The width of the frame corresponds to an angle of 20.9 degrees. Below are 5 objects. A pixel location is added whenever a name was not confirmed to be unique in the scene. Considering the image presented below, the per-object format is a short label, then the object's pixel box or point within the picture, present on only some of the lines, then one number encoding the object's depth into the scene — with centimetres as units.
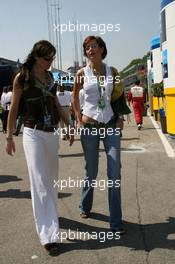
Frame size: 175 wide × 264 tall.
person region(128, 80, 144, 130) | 1689
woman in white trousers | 466
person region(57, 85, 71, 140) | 1273
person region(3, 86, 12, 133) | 1822
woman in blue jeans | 505
